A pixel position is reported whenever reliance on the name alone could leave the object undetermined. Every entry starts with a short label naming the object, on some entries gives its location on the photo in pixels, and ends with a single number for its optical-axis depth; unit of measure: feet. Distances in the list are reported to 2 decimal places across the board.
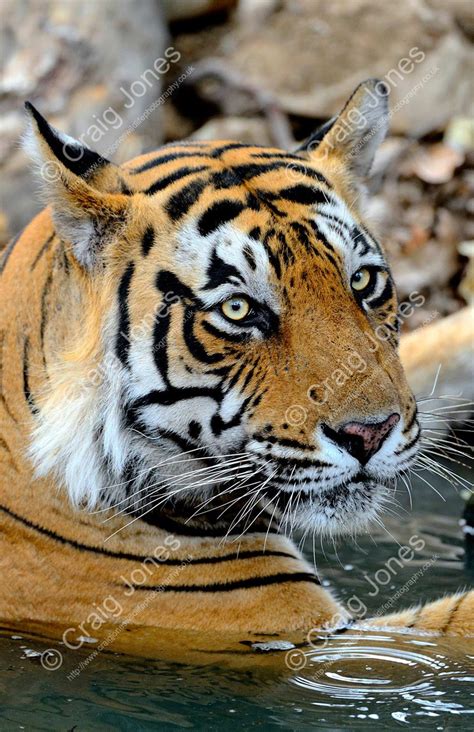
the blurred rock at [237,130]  48.93
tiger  18.25
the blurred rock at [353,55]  50.31
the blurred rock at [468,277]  43.82
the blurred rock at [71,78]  44.42
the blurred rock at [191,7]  51.72
